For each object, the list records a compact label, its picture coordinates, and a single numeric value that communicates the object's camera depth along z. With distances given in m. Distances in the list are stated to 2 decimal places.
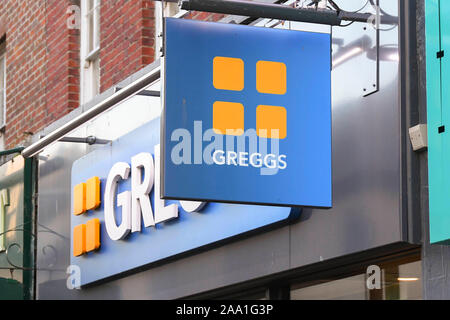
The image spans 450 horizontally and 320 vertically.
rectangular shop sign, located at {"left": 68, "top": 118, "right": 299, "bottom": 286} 14.50
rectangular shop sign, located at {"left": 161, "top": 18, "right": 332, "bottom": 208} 11.92
